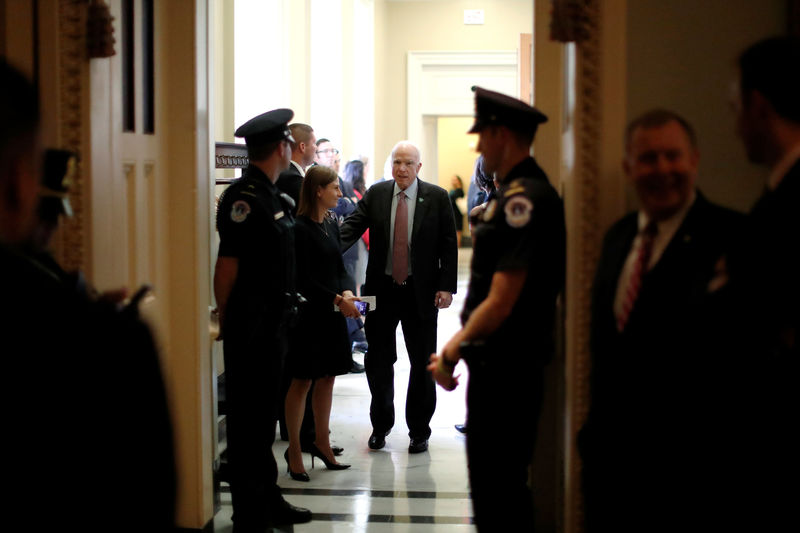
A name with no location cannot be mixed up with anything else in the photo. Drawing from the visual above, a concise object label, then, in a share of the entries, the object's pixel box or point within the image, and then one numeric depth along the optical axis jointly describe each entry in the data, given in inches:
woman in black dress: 173.3
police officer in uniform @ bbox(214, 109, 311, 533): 137.3
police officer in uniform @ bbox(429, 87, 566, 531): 107.2
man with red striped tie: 80.0
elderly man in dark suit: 198.4
